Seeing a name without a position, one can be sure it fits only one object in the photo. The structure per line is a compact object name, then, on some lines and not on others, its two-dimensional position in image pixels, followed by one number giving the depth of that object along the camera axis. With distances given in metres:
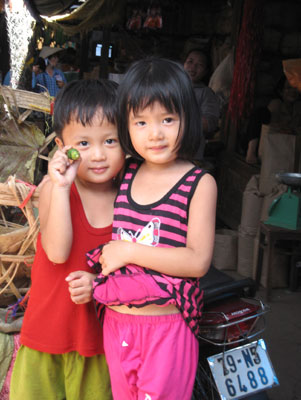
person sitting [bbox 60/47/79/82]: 12.46
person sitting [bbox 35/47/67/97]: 8.62
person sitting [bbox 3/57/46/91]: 8.15
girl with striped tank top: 1.40
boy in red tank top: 1.53
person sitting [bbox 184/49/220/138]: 4.43
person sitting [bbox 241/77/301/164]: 5.36
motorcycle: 1.75
